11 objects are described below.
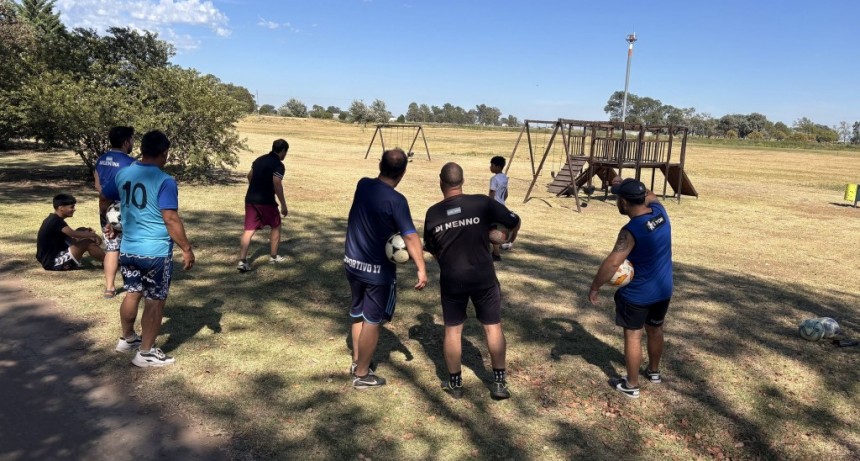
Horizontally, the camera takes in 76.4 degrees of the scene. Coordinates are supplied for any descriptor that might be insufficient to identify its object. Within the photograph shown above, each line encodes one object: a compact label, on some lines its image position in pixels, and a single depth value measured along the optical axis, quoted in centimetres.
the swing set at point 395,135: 4822
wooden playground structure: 1609
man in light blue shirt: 420
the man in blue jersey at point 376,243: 393
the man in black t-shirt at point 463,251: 396
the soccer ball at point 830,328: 557
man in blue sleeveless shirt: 407
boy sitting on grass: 675
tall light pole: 3872
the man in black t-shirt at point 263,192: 722
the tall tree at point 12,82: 1278
